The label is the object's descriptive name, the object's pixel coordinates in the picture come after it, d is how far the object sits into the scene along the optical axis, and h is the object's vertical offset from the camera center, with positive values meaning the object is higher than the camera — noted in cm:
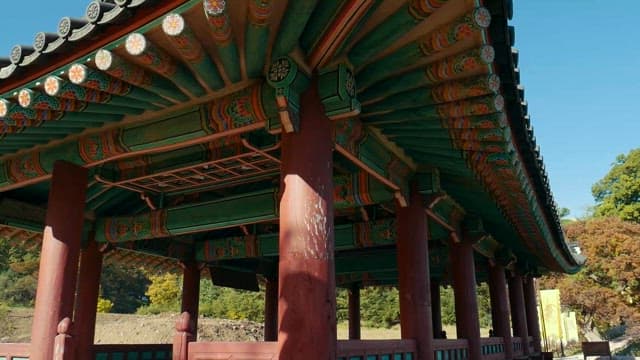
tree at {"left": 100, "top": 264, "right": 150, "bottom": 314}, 5300 +439
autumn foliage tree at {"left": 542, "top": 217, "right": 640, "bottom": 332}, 2653 +262
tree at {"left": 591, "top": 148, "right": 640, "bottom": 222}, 4247 +1152
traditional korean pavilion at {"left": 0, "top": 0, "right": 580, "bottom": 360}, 445 +227
